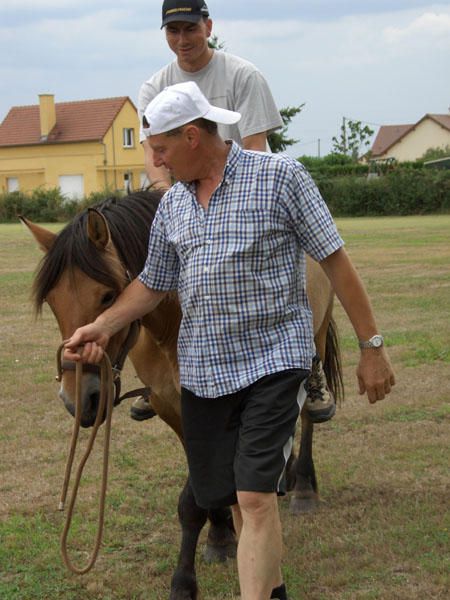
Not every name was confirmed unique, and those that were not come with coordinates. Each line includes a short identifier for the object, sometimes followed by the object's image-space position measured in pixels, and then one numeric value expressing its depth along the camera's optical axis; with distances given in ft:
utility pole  299.21
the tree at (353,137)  299.58
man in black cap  15.80
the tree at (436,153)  251.97
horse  12.41
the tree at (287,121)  171.01
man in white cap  11.19
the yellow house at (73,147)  216.13
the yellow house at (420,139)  288.30
